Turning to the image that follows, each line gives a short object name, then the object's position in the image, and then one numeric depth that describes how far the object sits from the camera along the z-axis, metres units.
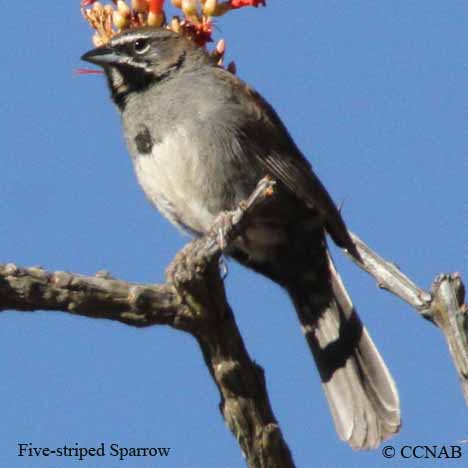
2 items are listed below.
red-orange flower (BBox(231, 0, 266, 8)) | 9.55
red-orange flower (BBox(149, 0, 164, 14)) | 9.30
